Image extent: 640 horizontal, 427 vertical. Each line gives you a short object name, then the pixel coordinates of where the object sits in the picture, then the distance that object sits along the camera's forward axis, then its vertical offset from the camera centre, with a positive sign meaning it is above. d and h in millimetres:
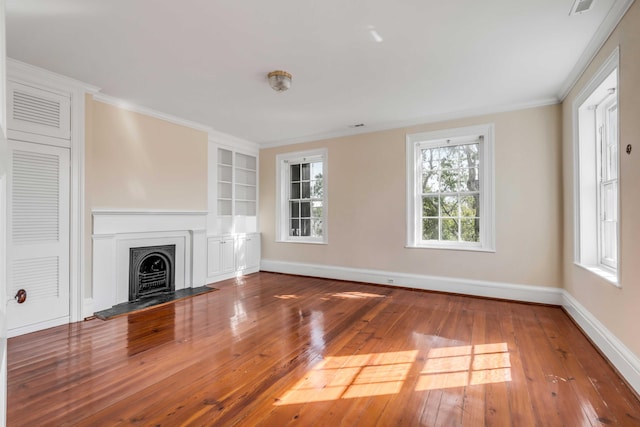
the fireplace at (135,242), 3568 -380
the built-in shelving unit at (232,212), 5152 +46
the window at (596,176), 2719 +380
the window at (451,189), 4176 +376
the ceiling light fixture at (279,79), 3027 +1366
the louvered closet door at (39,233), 2900 -186
